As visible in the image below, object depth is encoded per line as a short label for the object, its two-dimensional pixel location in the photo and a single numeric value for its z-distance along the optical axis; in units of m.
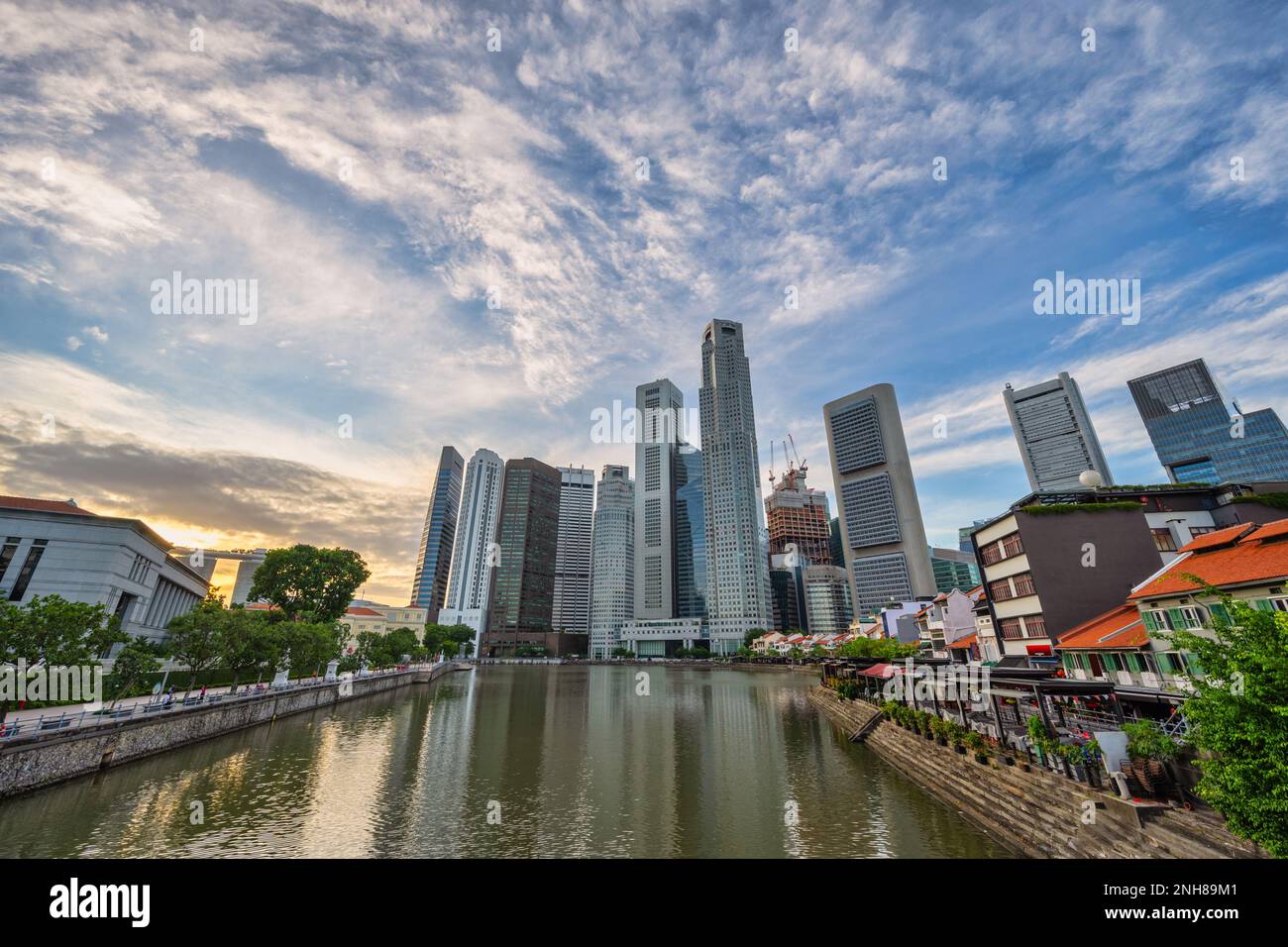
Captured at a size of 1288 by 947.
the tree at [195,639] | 42.62
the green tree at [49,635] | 27.31
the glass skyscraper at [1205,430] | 149.38
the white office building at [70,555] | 48.19
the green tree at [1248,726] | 11.72
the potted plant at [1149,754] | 18.12
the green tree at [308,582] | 78.94
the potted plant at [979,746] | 26.42
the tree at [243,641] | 45.34
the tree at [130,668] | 33.25
